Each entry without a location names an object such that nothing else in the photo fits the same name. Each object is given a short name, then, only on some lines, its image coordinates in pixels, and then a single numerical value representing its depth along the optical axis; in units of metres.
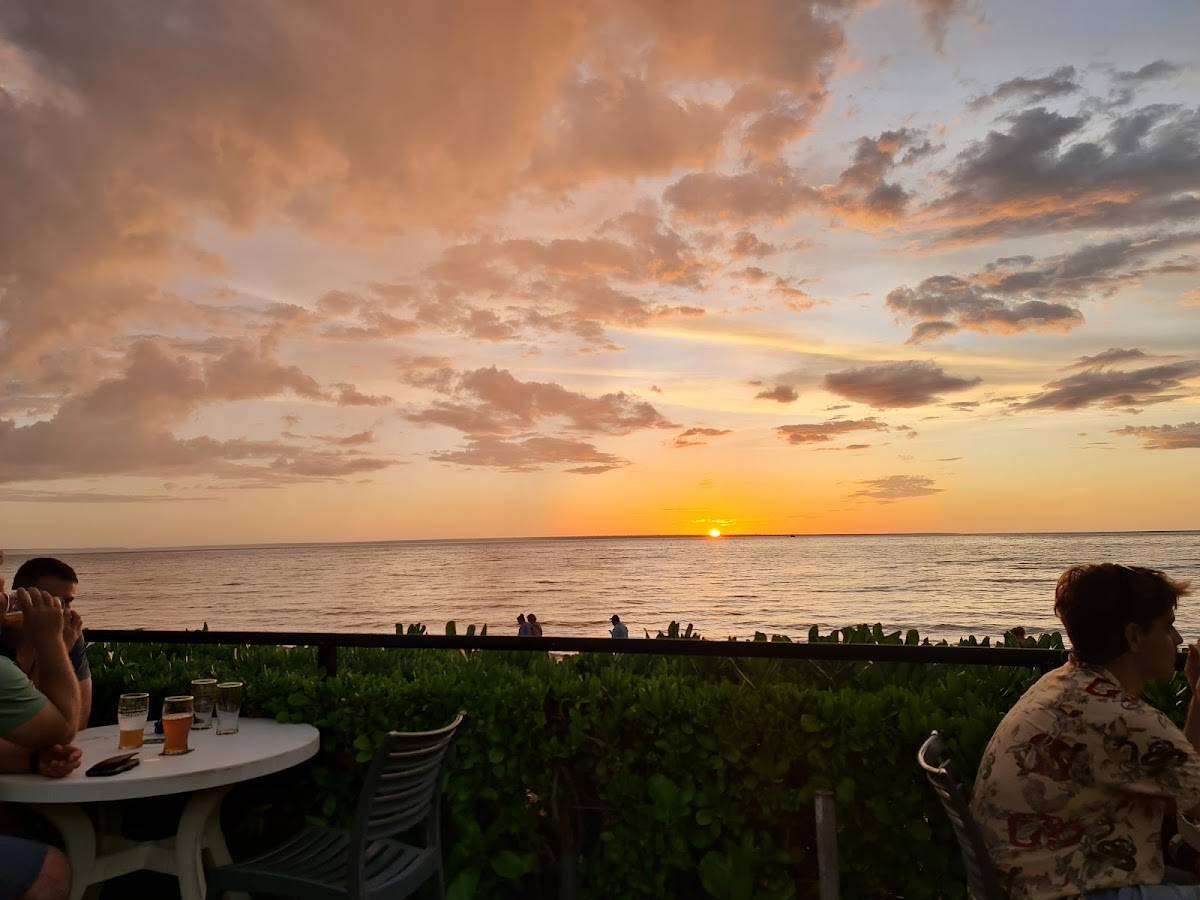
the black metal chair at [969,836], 2.34
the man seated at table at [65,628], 3.51
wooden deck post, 3.08
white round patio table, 2.94
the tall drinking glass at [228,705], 3.72
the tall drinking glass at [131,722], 3.46
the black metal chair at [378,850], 2.93
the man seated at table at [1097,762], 2.28
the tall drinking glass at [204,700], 3.86
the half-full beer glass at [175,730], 3.36
